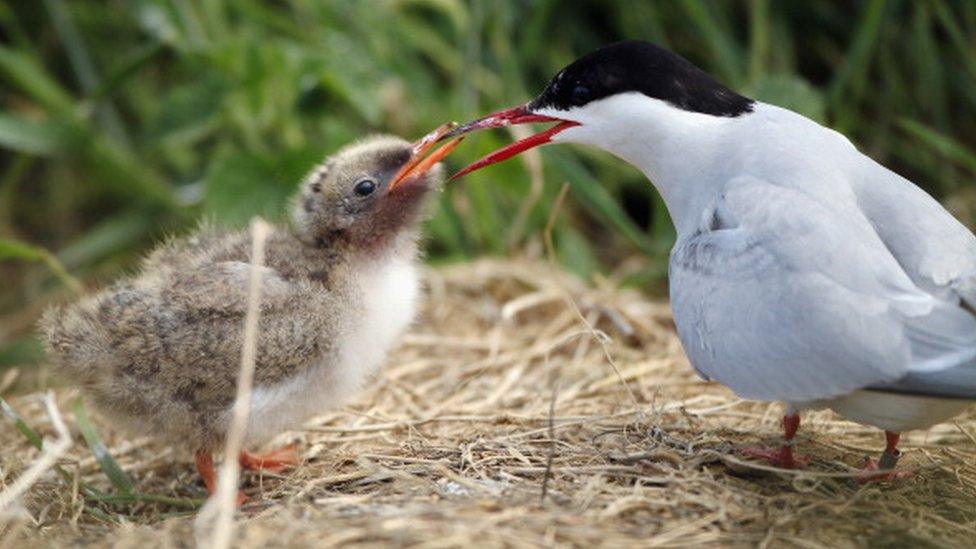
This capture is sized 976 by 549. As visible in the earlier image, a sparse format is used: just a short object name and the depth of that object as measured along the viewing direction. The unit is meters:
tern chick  6.33
